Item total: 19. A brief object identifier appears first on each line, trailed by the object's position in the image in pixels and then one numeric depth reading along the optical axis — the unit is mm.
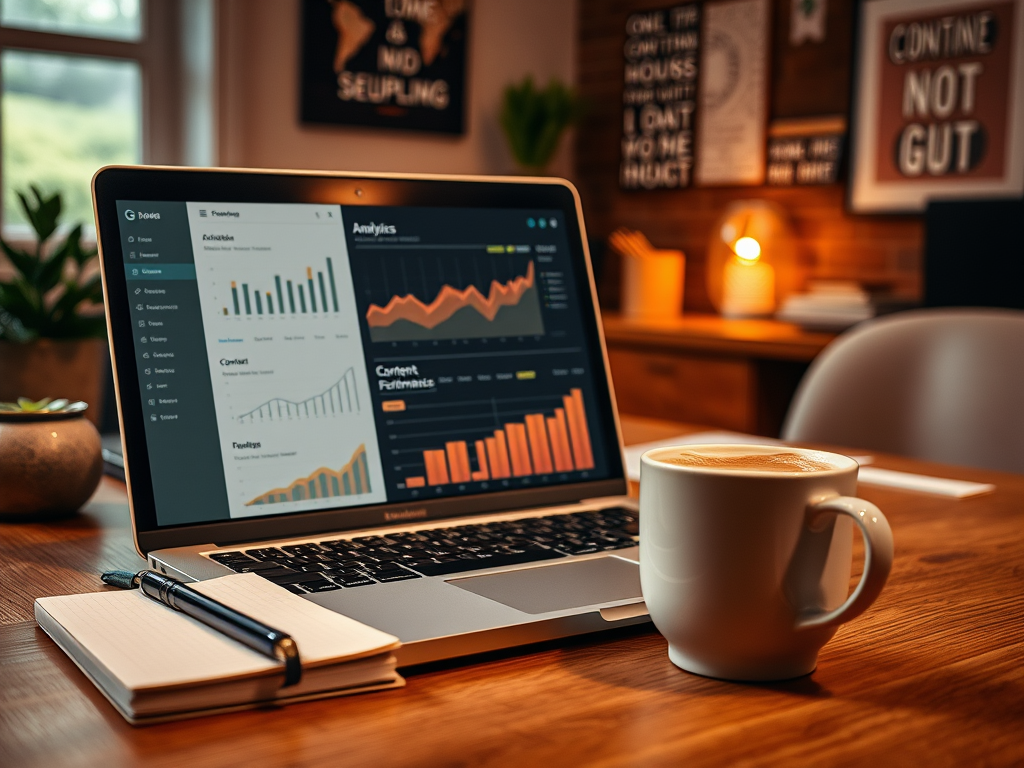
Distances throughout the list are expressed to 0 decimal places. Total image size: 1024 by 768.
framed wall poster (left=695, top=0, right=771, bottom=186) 3191
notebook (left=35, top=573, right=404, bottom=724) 474
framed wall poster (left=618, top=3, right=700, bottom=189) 3404
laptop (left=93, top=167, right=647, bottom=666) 674
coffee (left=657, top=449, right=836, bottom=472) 553
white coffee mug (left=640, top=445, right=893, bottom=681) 499
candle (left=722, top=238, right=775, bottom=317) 3066
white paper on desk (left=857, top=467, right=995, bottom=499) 1083
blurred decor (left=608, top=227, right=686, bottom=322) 3268
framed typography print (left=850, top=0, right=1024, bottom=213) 2637
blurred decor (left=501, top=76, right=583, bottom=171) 3486
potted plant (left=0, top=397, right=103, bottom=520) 840
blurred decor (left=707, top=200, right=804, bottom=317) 3068
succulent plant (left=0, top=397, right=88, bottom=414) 867
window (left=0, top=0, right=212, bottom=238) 2986
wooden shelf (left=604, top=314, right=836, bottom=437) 2545
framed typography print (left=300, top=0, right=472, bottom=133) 3252
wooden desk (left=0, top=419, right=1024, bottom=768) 450
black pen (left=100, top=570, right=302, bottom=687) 485
